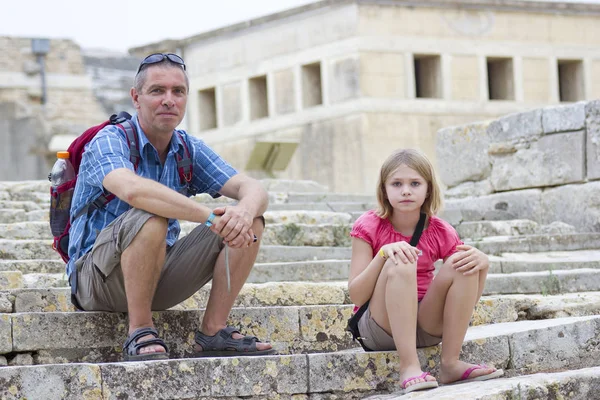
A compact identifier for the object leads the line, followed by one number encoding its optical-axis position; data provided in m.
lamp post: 29.16
